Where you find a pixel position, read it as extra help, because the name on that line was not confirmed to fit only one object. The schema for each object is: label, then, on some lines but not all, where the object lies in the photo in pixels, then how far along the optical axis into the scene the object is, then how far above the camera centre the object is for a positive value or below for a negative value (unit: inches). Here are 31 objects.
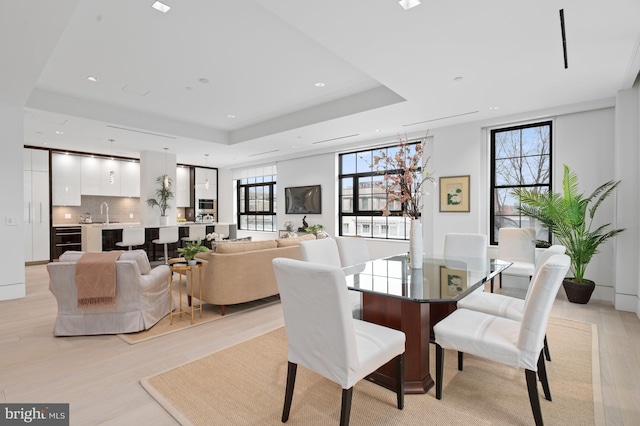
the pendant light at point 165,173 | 302.2 +36.7
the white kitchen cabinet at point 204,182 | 392.5 +34.3
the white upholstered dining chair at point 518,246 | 171.9 -18.6
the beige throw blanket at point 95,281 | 118.2 -25.3
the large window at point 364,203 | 263.0 +6.9
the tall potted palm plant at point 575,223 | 158.6 -6.2
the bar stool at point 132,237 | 243.9 -19.8
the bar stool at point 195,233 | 289.1 -19.6
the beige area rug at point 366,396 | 74.0 -47.0
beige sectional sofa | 145.0 -28.4
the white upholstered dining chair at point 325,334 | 60.9 -25.0
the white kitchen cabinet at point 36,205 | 272.2 +5.2
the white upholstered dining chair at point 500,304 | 92.3 -28.3
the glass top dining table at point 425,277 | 78.4 -19.4
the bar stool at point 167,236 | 261.4 -20.0
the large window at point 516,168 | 192.2 +26.2
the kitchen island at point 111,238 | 250.8 -21.5
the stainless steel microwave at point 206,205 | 396.5 +7.8
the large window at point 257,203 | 363.3 +9.5
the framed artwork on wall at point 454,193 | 210.2 +11.7
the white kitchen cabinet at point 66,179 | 292.2 +29.6
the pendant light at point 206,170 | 349.1 +50.7
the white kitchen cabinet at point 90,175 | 308.2 +35.0
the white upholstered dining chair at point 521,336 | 66.7 -28.6
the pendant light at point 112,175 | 268.7 +33.2
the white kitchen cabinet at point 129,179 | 334.6 +34.2
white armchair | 119.5 -35.5
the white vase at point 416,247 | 109.3 -12.1
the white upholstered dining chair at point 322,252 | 108.8 -14.4
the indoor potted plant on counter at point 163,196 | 301.3 +14.2
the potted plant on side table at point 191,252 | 141.3 -17.7
